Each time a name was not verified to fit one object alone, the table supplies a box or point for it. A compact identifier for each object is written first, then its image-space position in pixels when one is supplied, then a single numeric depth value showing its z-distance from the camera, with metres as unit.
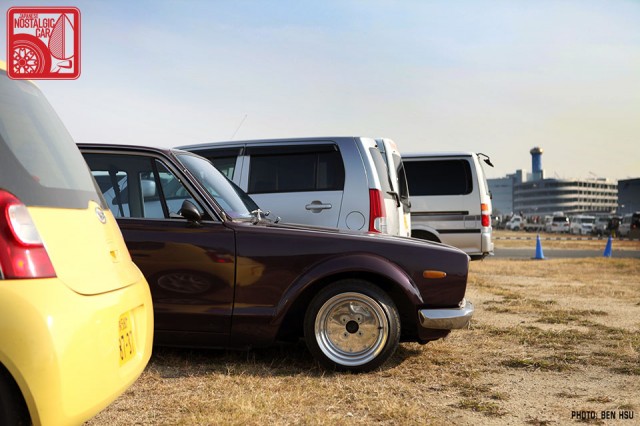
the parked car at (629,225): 45.09
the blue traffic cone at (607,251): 23.56
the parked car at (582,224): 56.60
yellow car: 2.40
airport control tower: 195.36
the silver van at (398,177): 8.38
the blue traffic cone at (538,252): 21.52
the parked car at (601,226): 53.83
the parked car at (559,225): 63.81
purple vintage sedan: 5.19
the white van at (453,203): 12.77
